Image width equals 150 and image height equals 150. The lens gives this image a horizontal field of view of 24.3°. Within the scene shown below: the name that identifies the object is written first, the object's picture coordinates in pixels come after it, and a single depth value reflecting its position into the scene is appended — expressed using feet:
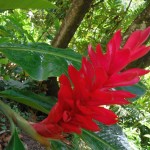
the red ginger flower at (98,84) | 1.72
